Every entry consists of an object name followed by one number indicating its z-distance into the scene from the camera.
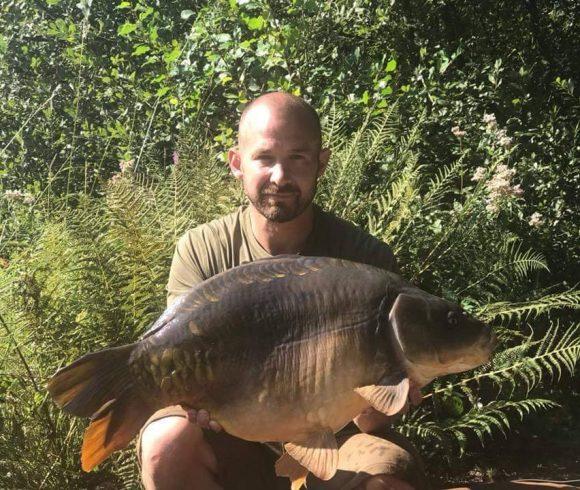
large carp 2.10
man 2.58
